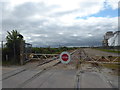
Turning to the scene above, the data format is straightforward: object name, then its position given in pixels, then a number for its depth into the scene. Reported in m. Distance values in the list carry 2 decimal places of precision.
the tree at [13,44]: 10.74
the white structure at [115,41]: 41.70
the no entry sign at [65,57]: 4.97
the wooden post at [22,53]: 9.91
